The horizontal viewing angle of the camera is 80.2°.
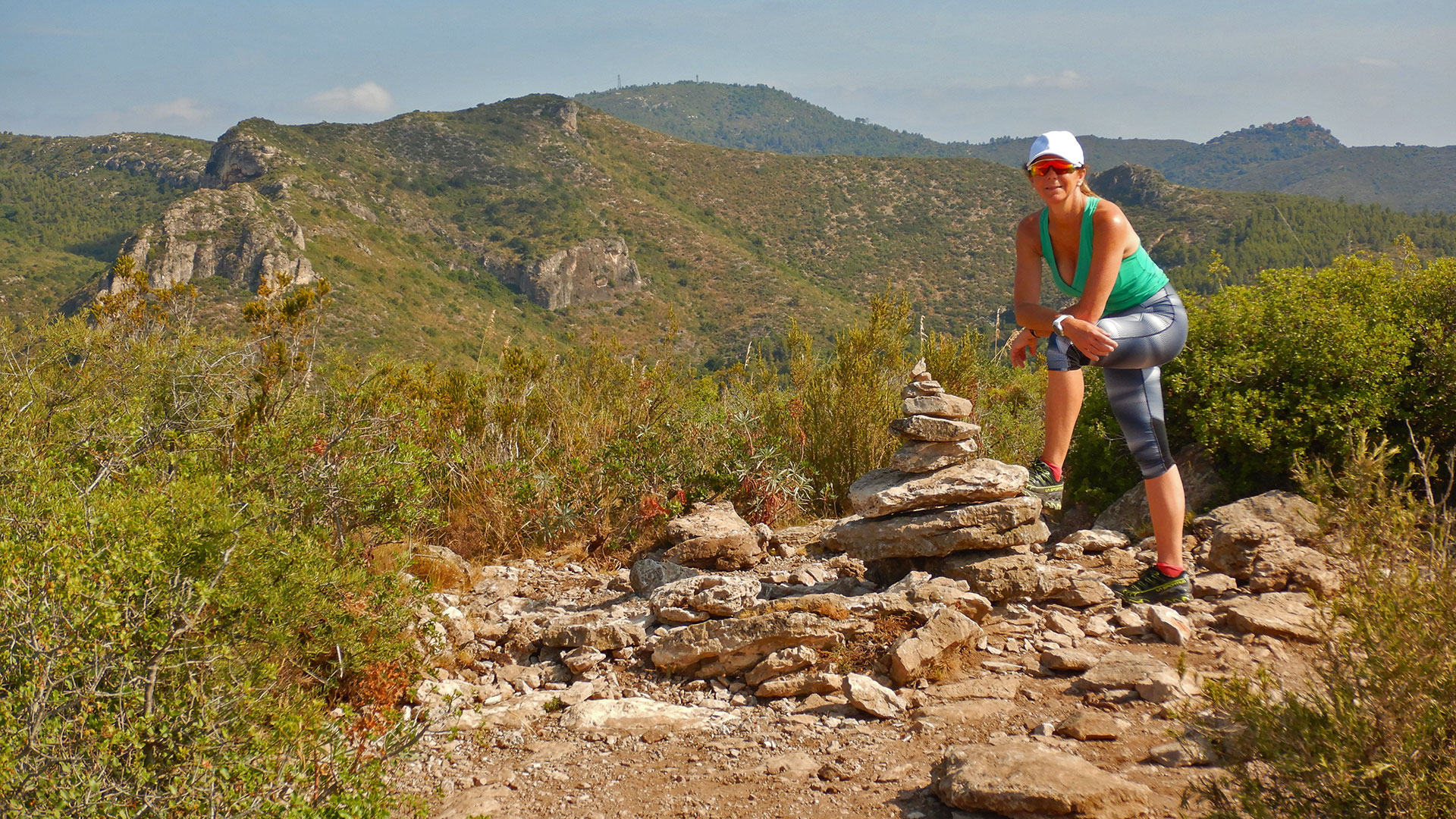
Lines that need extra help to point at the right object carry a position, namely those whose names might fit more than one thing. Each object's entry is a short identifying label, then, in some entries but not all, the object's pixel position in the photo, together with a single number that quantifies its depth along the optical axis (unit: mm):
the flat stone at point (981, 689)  3375
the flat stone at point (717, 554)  4984
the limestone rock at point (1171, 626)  3590
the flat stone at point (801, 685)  3539
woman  3451
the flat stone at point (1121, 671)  3195
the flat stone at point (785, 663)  3662
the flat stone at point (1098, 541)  4820
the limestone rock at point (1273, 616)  3539
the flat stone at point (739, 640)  3744
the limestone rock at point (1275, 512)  4285
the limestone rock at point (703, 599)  4172
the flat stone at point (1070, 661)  3475
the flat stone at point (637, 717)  3453
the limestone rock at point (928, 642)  3494
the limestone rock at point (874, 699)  3295
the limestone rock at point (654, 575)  4801
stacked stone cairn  4184
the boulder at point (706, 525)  5211
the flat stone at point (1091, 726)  2875
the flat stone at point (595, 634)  4145
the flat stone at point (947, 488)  4324
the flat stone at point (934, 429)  4438
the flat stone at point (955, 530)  4262
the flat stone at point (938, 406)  4512
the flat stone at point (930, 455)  4496
